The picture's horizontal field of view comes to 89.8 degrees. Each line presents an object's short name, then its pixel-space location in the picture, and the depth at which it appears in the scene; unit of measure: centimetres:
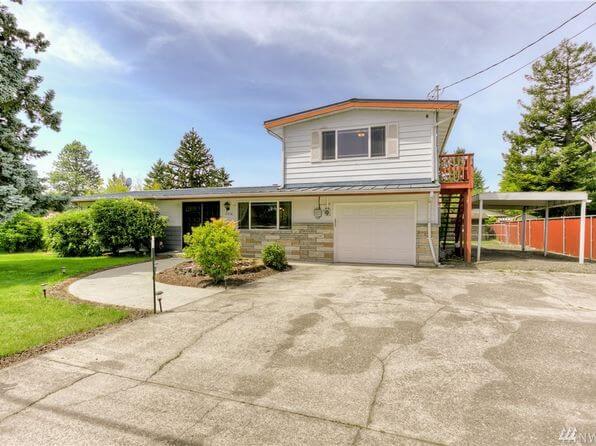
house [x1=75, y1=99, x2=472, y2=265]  1060
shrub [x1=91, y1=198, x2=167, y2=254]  1205
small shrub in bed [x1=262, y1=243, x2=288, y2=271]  965
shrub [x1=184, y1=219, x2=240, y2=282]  719
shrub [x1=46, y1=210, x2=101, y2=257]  1245
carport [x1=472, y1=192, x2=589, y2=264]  1020
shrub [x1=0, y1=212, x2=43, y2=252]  1553
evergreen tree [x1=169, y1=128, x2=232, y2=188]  4397
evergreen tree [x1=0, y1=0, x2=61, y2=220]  692
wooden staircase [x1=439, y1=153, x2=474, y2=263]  1063
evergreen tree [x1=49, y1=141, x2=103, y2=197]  4950
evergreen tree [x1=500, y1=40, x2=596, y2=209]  1964
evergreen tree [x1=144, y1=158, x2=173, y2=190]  4400
